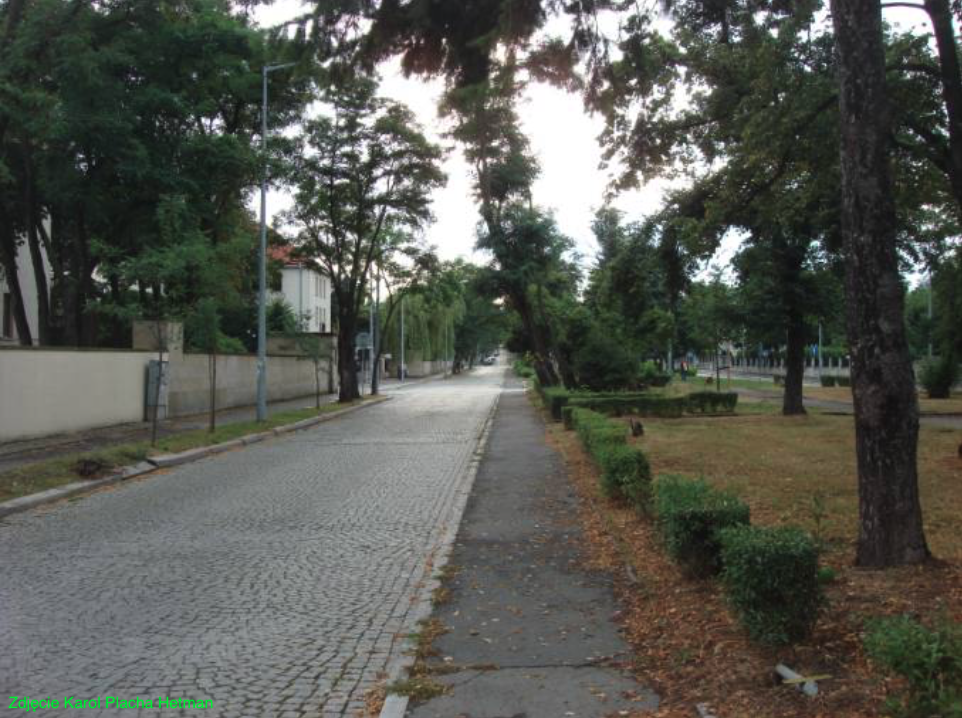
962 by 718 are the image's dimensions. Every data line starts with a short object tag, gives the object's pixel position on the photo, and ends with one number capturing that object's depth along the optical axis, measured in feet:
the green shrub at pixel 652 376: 132.12
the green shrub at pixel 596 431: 37.73
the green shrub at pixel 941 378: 119.75
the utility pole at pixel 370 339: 157.54
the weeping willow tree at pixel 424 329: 216.74
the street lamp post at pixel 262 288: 73.22
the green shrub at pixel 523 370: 259.74
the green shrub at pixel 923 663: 10.42
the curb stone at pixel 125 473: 33.78
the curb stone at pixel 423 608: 13.52
